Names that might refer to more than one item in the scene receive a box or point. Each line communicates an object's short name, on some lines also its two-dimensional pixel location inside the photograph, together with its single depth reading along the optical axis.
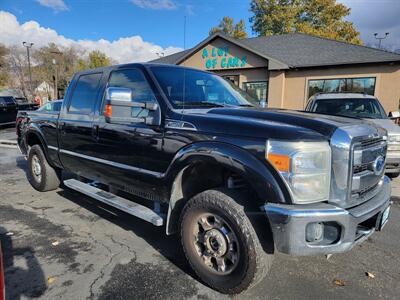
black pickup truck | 2.25
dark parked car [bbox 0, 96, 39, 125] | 17.12
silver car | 7.11
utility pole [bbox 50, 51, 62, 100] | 44.16
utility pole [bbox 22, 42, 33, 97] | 41.89
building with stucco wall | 13.55
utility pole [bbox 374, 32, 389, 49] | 37.06
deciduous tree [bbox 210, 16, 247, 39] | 40.51
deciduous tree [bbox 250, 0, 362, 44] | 32.56
